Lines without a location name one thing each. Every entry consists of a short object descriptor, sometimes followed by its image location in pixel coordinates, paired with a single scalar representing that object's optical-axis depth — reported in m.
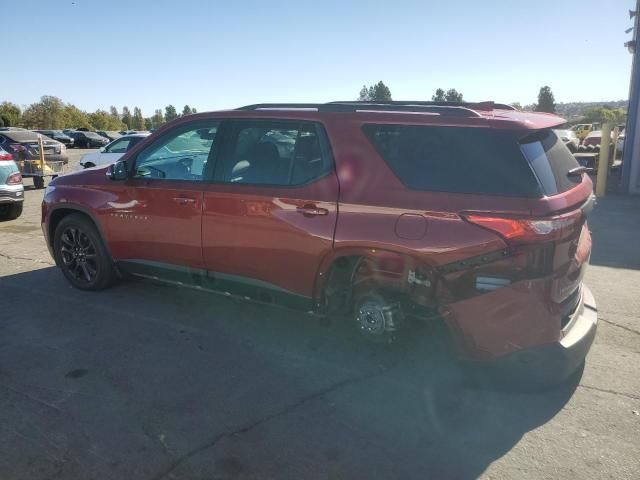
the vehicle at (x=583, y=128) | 38.19
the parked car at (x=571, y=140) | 21.77
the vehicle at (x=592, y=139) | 27.50
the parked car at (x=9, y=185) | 9.13
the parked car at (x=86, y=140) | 46.09
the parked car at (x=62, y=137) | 44.87
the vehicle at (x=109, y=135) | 50.78
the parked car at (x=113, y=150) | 16.39
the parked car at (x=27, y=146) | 15.10
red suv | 3.17
